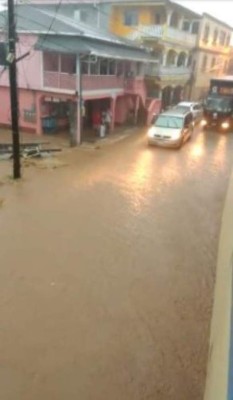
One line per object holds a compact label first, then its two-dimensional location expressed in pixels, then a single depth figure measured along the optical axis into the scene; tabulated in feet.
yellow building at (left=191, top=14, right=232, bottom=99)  126.82
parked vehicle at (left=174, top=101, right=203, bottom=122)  94.77
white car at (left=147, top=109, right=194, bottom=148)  70.23
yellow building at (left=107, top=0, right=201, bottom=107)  96.58
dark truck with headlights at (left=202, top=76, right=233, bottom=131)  90.33
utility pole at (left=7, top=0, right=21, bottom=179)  42.29
